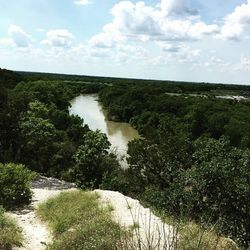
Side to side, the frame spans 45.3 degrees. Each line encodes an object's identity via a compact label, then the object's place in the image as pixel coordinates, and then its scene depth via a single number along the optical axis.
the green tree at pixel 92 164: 17.34
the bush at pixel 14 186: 9.95
